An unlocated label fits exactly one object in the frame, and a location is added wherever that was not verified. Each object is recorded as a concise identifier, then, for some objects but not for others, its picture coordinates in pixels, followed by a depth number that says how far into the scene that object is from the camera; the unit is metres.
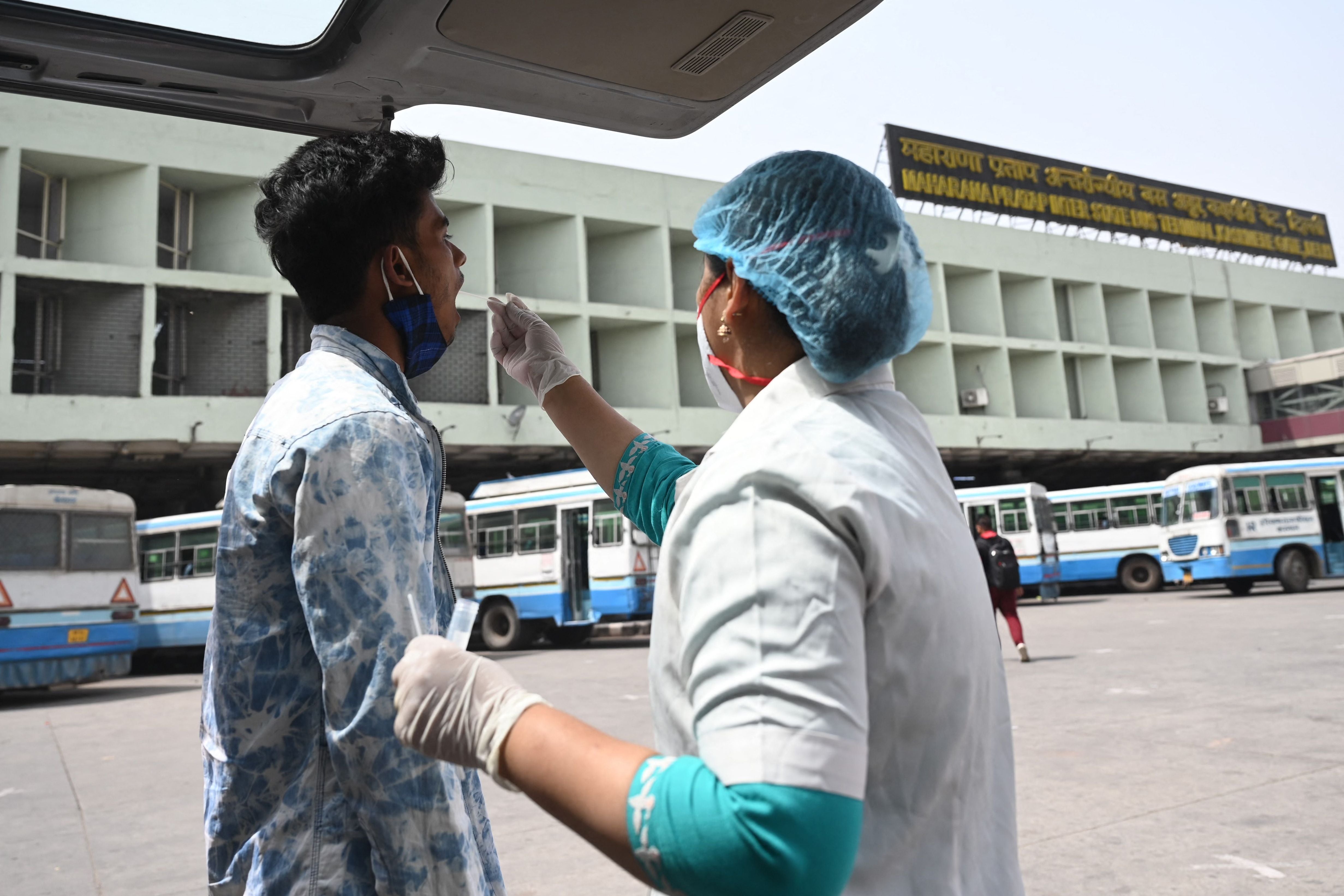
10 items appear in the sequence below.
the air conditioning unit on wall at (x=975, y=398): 31.83
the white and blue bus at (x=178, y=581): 16.77
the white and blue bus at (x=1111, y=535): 24.09
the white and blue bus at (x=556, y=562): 17.09
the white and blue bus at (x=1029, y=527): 23.56
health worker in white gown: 0.99
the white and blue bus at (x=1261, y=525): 20.03
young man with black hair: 1.40
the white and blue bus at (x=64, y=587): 12.45
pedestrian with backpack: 11.08
